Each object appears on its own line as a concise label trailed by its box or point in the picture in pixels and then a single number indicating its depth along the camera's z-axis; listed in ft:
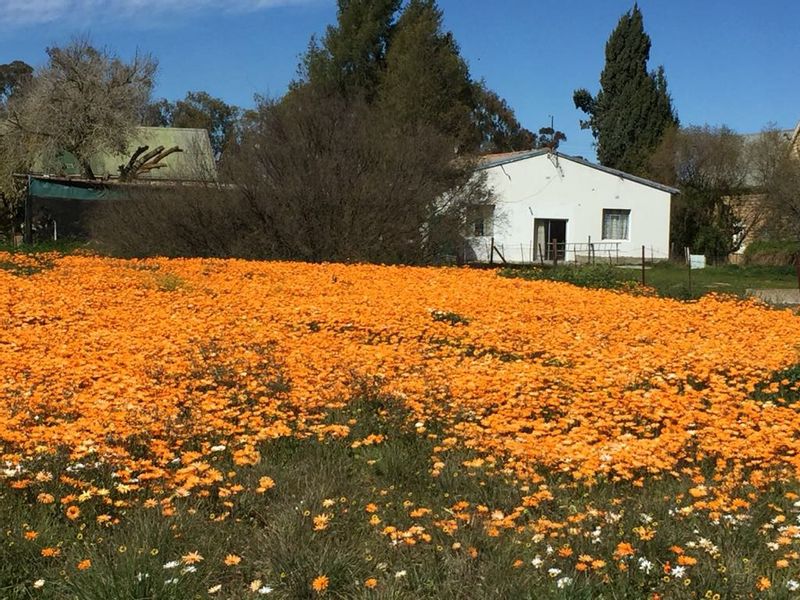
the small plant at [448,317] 32.60
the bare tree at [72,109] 114.42
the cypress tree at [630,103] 152.05
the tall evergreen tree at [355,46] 145.38
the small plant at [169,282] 40.41
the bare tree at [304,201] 63.67
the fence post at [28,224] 82.17
